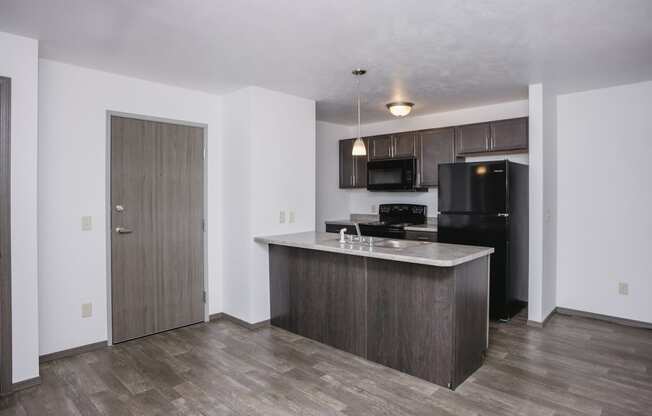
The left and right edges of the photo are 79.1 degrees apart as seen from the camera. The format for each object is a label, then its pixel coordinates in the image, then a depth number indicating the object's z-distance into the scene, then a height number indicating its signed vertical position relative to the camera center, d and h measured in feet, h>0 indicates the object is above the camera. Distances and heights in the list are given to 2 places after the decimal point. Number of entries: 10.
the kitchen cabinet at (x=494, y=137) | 13.66 +2.54
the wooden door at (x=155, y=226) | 11.44 -0.60
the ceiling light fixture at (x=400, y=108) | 13.48 +3.38
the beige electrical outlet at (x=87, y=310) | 10.71 -2.81
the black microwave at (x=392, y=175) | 16.51 +1.37
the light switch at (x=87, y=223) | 10.76 -0.44
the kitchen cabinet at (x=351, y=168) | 18.45 +1.86
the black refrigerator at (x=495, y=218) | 12.42 -0.37
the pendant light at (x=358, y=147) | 11.29 +1.72
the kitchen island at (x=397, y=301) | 8.56 -2.33
